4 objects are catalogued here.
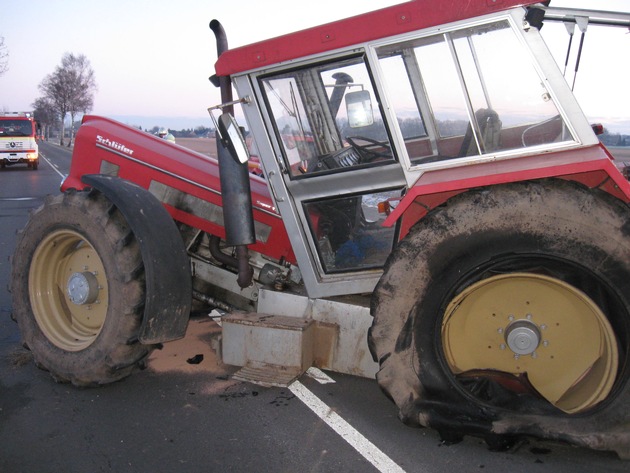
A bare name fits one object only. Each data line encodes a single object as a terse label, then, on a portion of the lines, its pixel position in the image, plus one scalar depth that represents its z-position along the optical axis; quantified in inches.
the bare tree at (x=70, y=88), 2851.9
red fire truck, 1090.7
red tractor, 111.4
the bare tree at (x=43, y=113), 3882.9
